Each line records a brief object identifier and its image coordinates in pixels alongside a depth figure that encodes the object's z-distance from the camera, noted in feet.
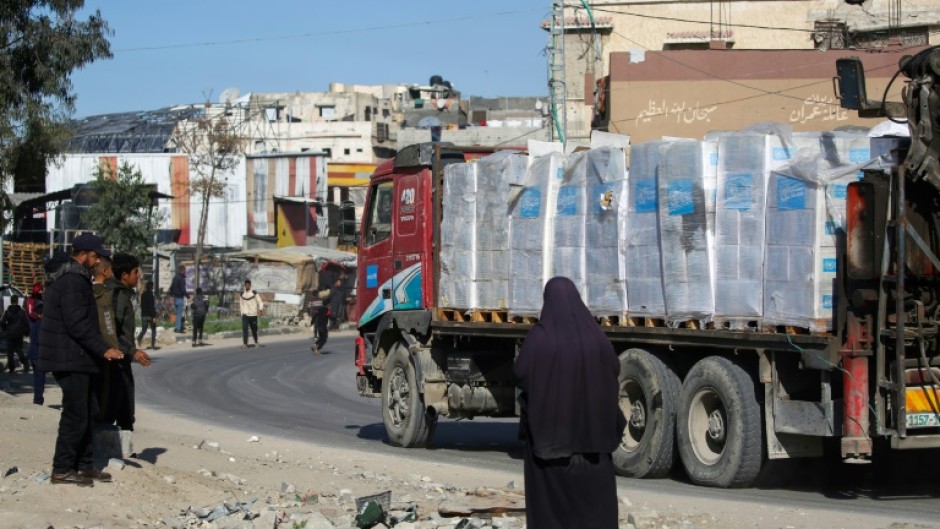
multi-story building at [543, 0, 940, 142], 150.61
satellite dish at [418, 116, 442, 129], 284.41
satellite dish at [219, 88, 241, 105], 279.69
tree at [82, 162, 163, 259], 163.83
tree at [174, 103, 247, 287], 205.57
